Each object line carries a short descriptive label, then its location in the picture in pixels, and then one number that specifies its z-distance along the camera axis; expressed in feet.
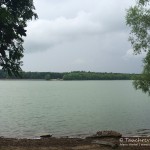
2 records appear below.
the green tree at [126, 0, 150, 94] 57.42
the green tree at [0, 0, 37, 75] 42.28
